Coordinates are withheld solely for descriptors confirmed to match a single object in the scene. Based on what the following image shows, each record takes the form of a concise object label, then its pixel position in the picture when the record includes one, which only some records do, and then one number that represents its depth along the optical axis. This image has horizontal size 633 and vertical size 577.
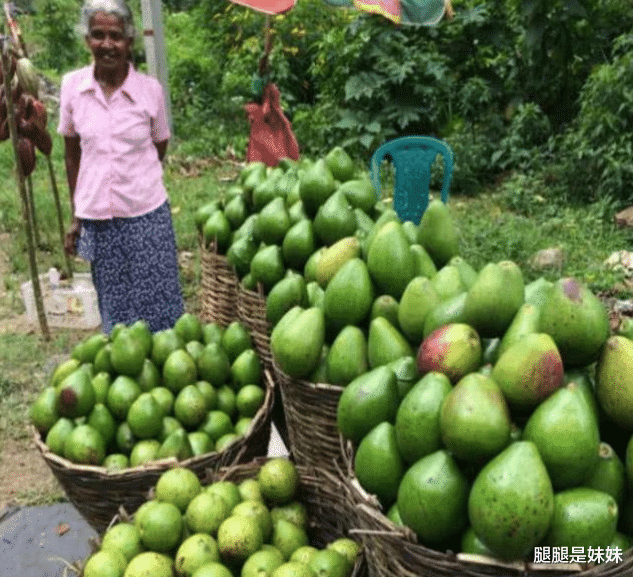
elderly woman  3.39
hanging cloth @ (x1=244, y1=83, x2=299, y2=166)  4.92
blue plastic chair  5.02
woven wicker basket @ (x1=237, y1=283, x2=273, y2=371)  2.68
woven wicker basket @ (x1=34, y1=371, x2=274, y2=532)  2.25
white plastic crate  5.21
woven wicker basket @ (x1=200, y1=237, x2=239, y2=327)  3.07
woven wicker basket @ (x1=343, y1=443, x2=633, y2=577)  1.33
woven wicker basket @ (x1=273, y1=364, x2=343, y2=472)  1.99
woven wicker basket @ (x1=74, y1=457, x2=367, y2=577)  2.08
